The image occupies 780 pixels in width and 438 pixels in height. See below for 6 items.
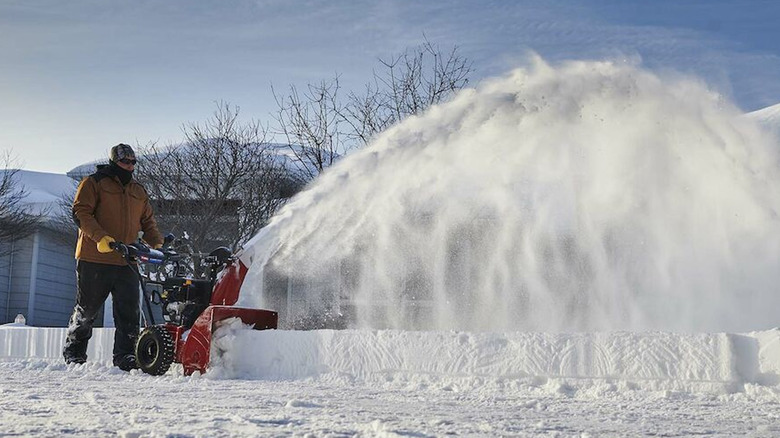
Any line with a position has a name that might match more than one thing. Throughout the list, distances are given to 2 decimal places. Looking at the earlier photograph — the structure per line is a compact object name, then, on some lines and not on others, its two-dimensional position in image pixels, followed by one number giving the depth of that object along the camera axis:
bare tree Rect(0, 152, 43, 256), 21.47
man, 6.34
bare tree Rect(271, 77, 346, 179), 17.62
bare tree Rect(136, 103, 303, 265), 17.42
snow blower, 5.61
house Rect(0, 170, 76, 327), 24.27
